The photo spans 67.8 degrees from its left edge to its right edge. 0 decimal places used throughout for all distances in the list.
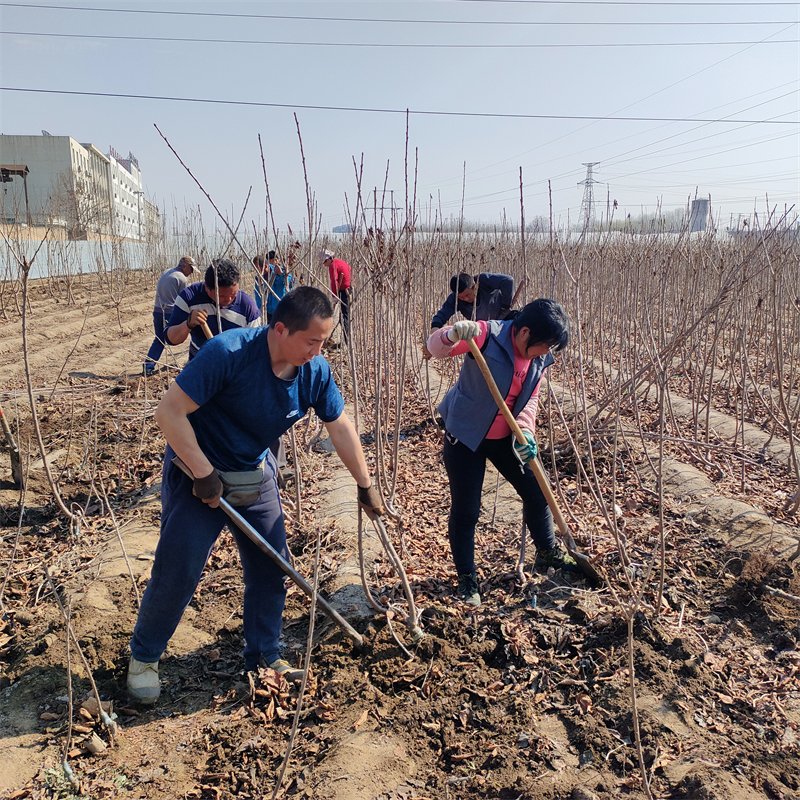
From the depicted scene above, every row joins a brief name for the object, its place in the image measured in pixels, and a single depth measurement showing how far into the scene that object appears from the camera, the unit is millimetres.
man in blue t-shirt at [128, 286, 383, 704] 1775
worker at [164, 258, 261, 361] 3199
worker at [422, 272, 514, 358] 3885
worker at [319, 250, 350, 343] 5938
